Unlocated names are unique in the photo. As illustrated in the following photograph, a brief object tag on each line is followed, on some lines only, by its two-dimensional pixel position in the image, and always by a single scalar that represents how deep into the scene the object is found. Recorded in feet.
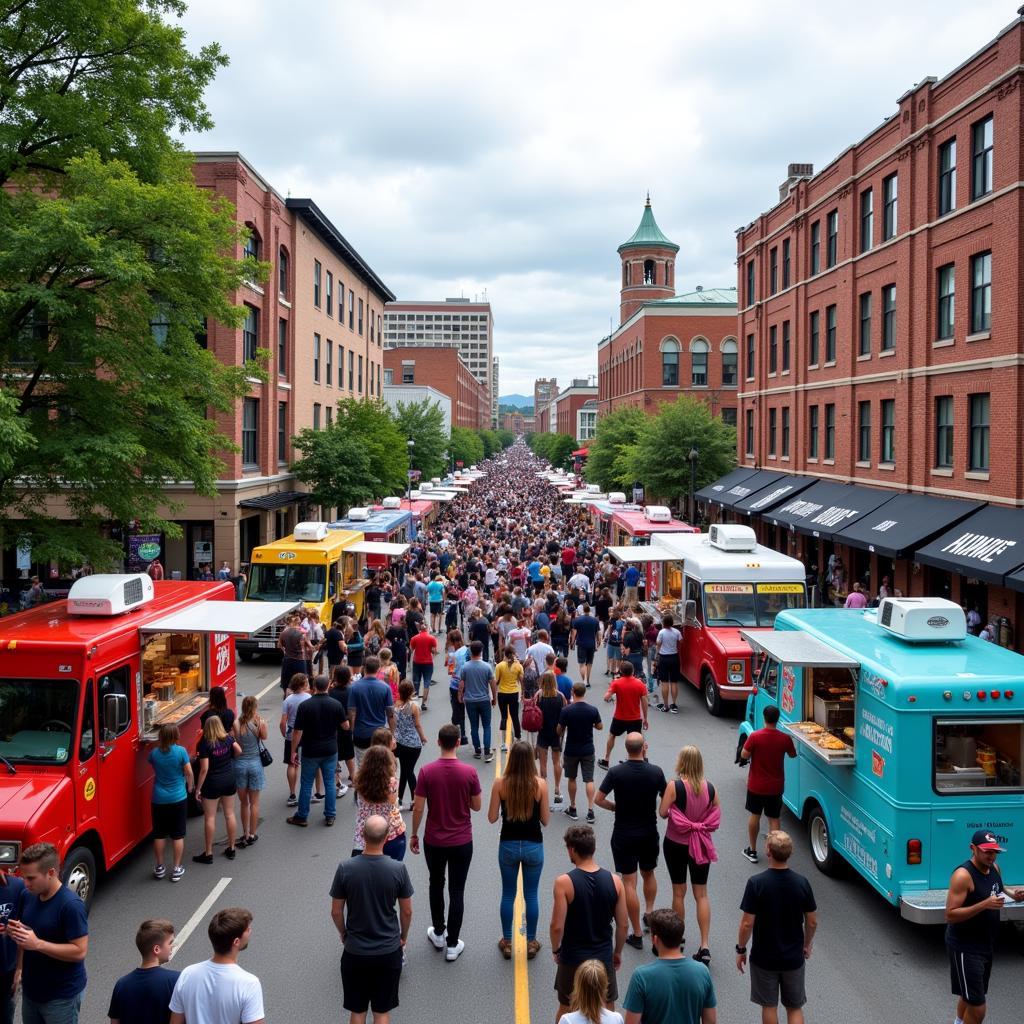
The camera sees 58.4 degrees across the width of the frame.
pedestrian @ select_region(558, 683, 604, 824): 33.32
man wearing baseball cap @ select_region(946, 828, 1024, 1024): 20.35
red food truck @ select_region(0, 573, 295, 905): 25.38
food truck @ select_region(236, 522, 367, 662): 65.26
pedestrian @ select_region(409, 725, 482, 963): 24.00
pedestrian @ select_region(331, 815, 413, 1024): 18.84
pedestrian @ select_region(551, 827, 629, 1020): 19.04
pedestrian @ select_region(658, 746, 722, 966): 24.75
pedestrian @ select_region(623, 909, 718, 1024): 15.52
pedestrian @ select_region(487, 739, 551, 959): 22.81
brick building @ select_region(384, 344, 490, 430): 424.87
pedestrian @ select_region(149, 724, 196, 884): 29.27
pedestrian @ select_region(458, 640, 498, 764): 41.24
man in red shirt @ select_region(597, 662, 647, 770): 36.70
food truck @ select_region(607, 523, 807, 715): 50.29
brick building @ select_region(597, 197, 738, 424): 224.74
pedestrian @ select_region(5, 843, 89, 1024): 18.04
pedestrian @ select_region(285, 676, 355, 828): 33.28
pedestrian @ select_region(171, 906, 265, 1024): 15.37
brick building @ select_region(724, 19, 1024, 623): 67.15
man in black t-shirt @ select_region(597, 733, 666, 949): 24.88
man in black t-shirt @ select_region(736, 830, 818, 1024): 19.83
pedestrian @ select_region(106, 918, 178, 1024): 15.70
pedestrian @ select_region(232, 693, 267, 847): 31.71
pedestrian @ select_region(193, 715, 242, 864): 30.53
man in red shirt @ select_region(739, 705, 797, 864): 29.86
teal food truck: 24.99
